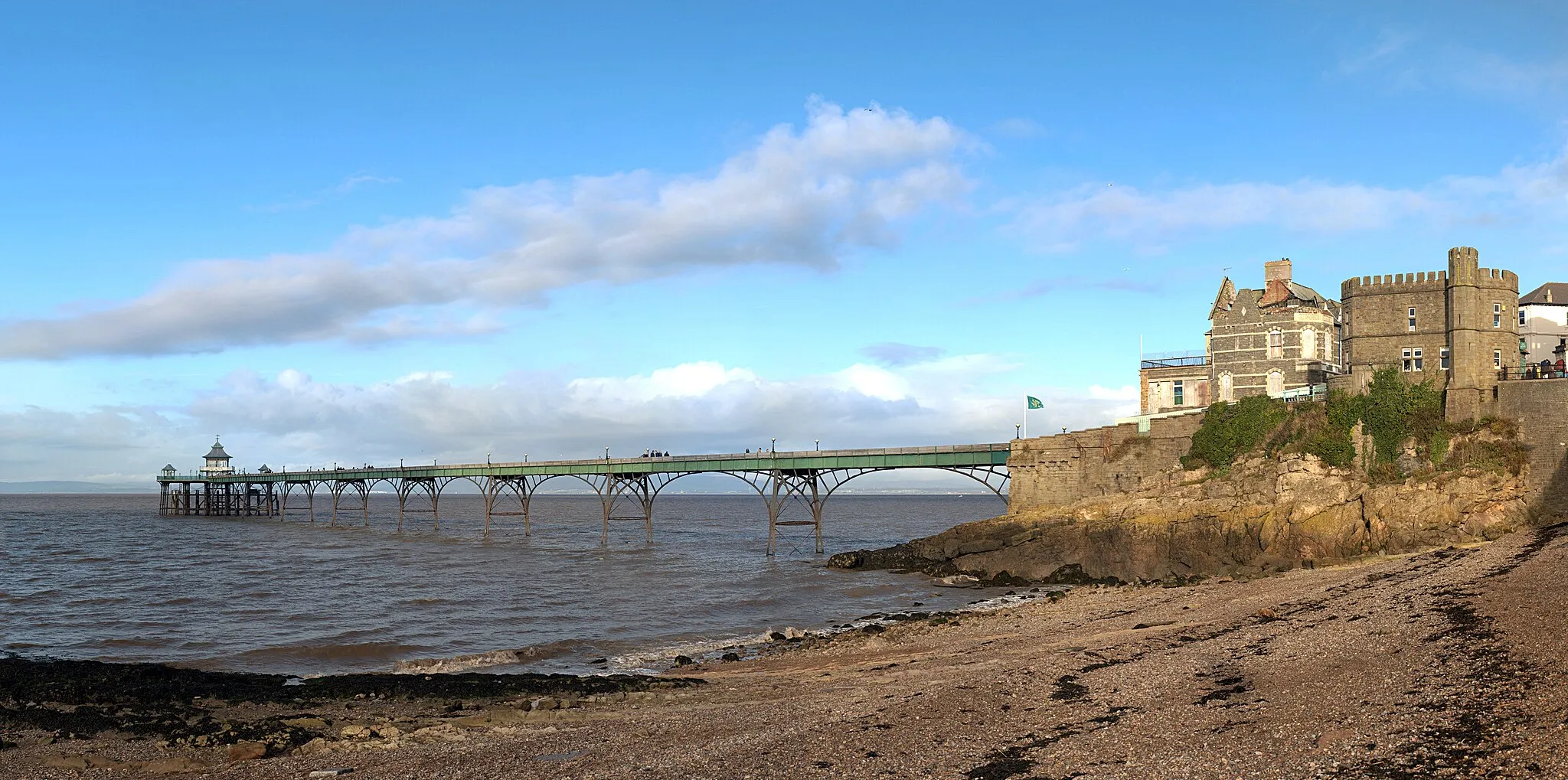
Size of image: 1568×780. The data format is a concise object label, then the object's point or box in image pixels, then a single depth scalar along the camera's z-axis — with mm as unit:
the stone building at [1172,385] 59000
